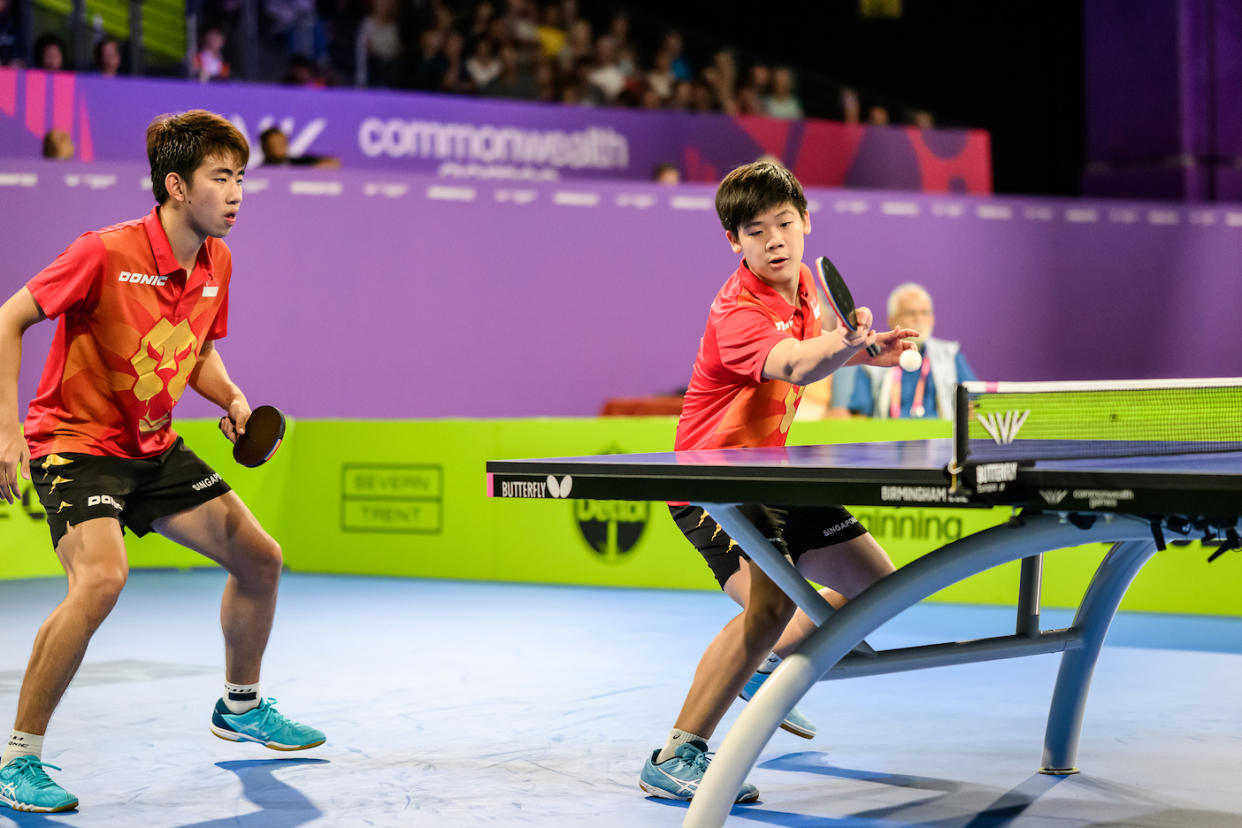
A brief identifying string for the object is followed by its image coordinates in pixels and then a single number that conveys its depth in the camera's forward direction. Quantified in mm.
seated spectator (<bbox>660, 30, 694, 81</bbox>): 15156
